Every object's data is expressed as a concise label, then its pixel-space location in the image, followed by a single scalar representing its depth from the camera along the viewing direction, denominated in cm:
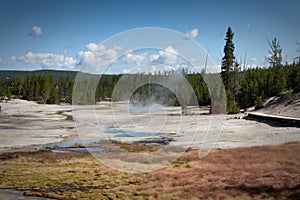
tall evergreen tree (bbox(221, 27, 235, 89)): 7188
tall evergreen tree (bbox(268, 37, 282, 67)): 8141
